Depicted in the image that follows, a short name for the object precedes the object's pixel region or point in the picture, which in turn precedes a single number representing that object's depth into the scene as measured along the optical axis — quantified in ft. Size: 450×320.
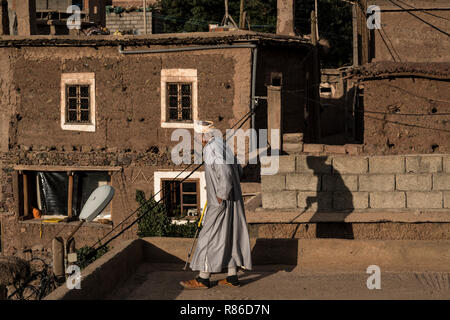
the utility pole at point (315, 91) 71.61
